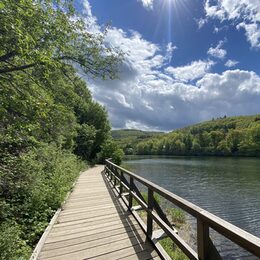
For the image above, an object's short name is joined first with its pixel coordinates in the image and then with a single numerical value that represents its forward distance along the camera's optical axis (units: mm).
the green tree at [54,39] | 3322
